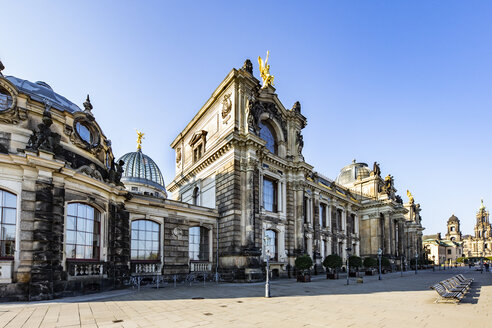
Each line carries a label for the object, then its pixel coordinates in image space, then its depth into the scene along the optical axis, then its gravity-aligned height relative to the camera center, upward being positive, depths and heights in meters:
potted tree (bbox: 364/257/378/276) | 39.25 -7.25
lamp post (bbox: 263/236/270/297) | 16.08 -4.42
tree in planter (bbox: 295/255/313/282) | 28.12 -5.10
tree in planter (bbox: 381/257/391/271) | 41.38 -7.46
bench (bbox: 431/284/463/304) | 13.78 -4.09
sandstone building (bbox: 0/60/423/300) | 15.49 +0.80
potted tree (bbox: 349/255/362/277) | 34.41 -6.27
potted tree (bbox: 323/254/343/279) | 30.95 -5.53
